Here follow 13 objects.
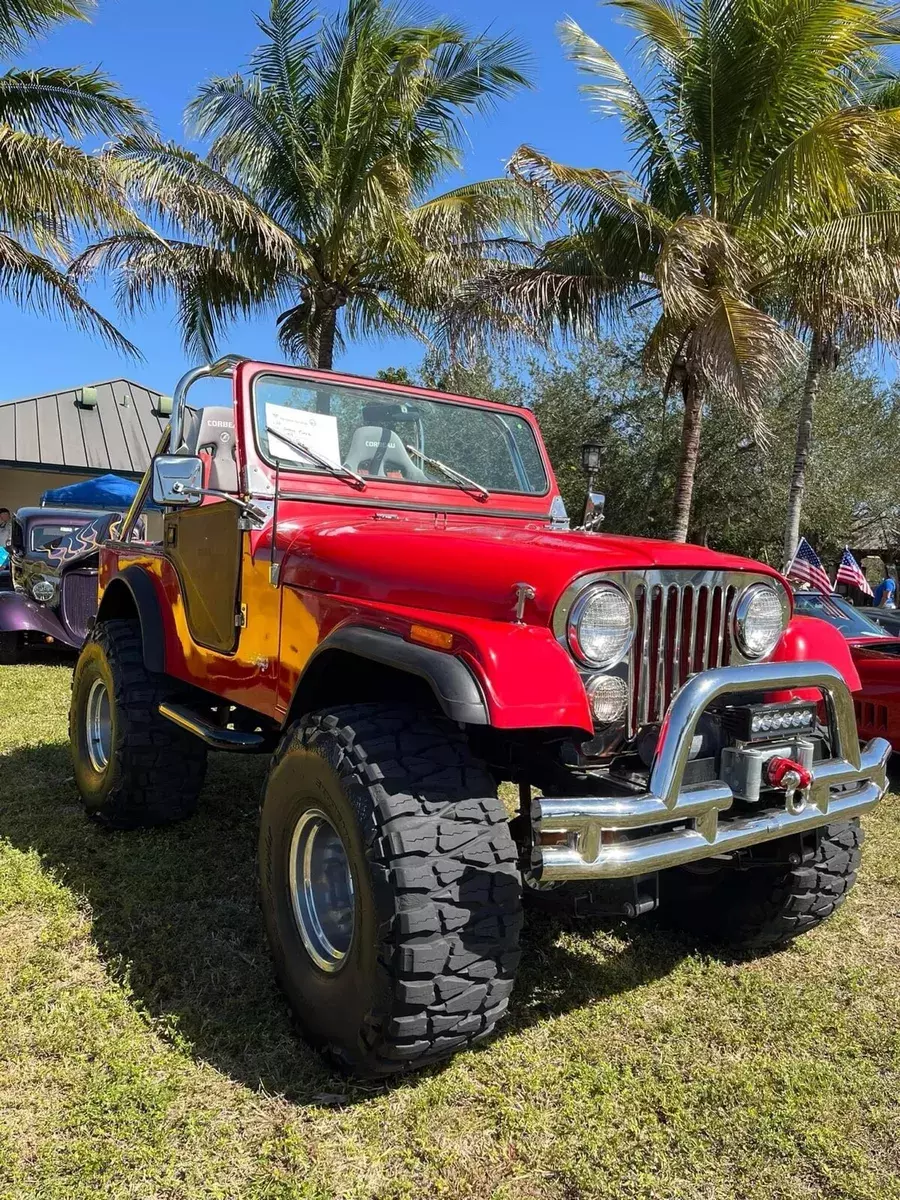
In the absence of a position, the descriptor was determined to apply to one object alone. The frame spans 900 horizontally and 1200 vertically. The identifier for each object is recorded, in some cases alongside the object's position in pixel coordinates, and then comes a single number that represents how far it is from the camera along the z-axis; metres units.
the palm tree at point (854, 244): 8.39
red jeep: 2.08
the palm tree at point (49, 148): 9.14
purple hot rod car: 8.77
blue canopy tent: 12.12
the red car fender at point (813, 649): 2.80
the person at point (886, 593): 15.82
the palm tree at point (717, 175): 8.66
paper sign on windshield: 3.35
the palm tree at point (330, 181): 10.52
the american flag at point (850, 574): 11.77
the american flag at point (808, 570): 9.70
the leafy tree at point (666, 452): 16.47
